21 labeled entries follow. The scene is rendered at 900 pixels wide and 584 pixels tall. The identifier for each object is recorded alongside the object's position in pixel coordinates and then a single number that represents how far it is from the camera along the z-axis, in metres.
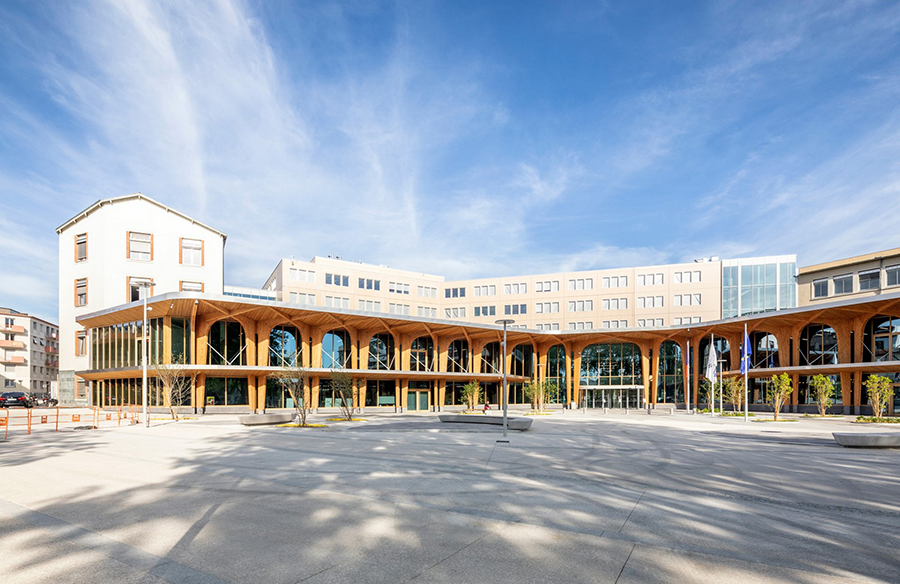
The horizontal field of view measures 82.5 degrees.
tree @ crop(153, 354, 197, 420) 38.03
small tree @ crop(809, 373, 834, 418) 42.12
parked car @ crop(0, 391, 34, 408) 51.88
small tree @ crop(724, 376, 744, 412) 49.81
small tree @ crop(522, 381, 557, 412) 50.42
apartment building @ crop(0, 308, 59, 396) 82.75
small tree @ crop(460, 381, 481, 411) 48.09
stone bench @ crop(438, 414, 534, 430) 26.50
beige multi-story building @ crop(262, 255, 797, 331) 65.19
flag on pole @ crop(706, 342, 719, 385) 46.38
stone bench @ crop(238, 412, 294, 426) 29.09
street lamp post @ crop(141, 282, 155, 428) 29.40
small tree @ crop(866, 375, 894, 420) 37.31
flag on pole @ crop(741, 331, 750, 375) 40.56
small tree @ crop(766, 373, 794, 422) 39.88
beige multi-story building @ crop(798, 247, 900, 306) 56.41
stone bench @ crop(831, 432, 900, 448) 19.86
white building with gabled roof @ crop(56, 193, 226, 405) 52.53
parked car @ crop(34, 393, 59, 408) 59.62
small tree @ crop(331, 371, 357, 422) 33.34
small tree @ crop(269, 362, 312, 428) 32.62
